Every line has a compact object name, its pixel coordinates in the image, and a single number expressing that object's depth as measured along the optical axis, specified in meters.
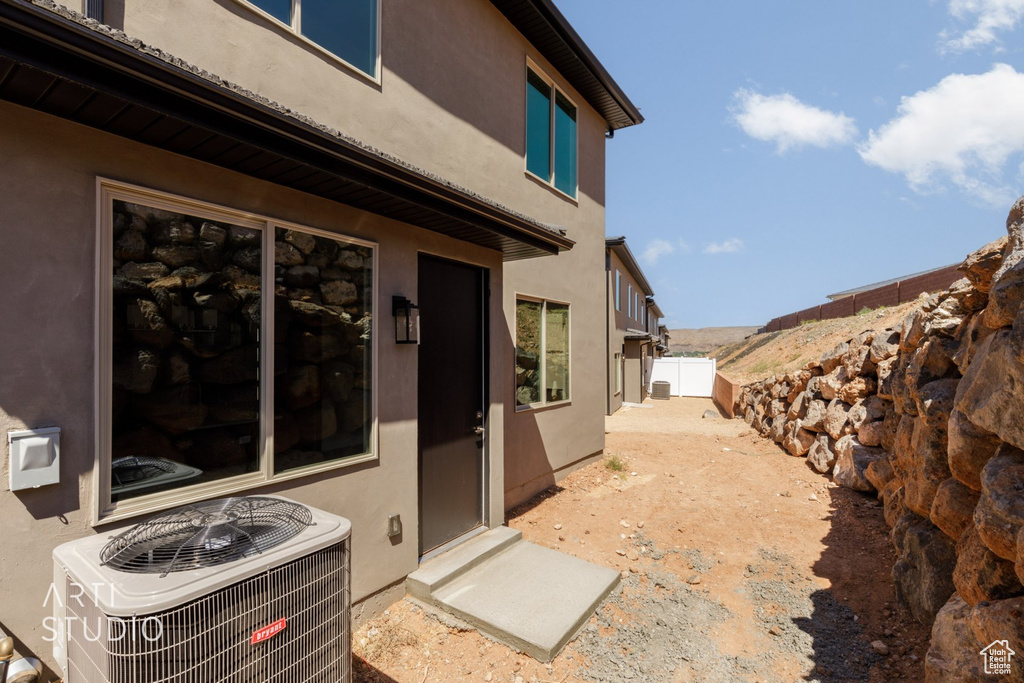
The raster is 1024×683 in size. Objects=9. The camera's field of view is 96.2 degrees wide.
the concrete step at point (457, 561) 3.96
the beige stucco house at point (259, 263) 2.15
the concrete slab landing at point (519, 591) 3.57
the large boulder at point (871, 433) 6.90
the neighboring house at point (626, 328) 16.08
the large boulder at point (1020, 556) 2.23
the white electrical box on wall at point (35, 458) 2.10
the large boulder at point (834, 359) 9.18
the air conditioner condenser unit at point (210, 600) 1.58
